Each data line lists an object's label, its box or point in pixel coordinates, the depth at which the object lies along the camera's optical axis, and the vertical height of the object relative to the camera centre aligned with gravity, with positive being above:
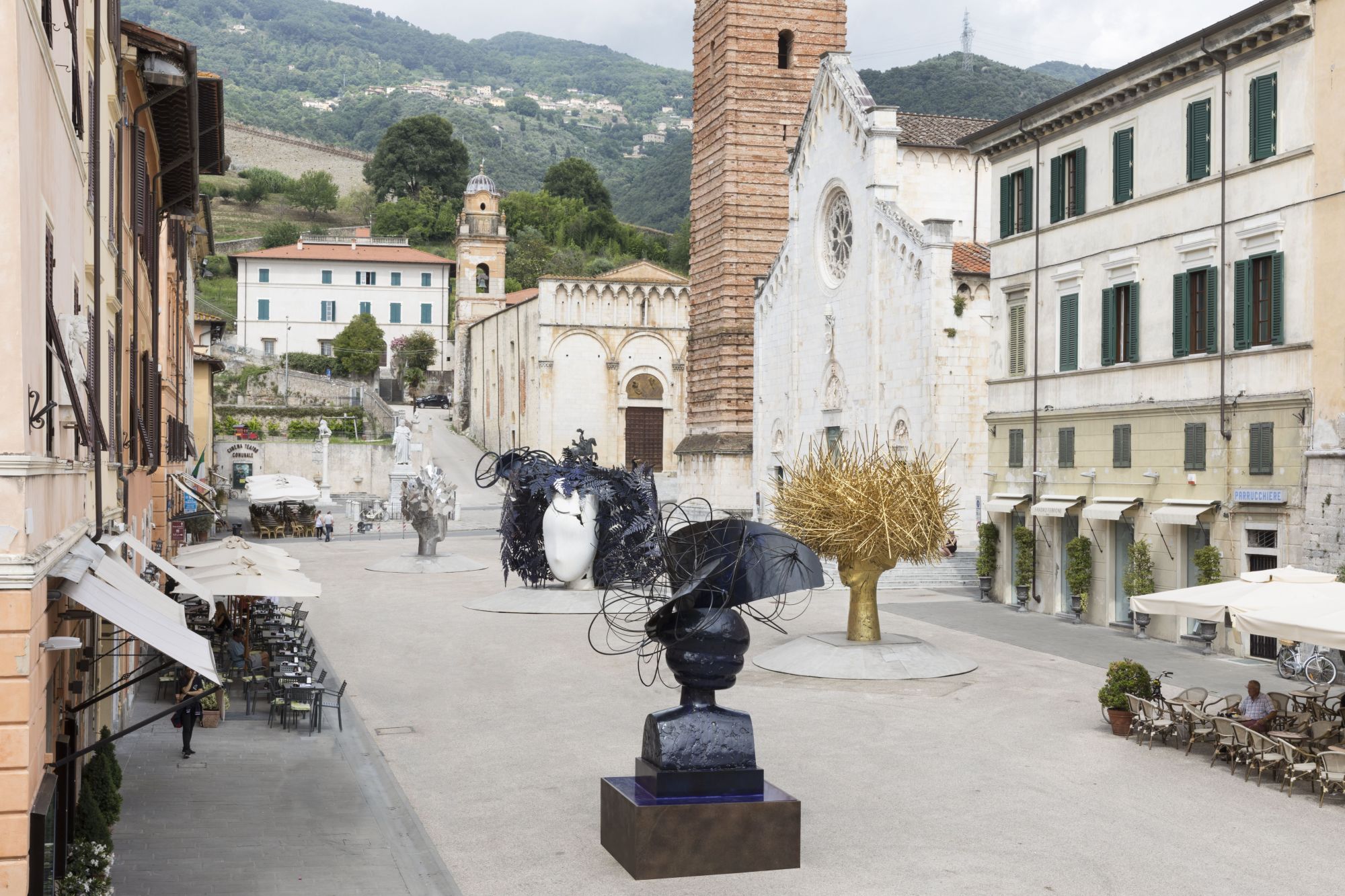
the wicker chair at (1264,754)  14.46 -3.18
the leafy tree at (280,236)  116.56 +17.27
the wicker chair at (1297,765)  13.95 -3.20
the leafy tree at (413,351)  95.75 +6.25
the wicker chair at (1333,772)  13.62 -3.15
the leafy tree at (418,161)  133.88 +27.07
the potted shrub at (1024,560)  30.05 -2.46
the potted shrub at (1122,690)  16.80 -2.92
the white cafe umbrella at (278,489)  46.16 -1.62
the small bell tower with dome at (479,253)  95.12 +12.97
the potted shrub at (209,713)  17.11 -3.35
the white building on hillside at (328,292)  96.75 +10.47
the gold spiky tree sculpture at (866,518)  21.17 -1.10
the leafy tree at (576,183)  129.62 +24.21
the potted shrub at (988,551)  32.00 -2.41
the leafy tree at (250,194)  131.25 +23.16
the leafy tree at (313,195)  132.62 +23.42
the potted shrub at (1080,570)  27.77 -2.45
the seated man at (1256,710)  15.51 -2.94
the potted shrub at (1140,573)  25.69 -2.32
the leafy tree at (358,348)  90.88 +6.08
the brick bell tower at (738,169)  51.72 +10.35
